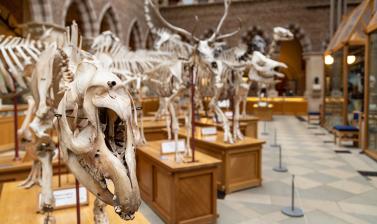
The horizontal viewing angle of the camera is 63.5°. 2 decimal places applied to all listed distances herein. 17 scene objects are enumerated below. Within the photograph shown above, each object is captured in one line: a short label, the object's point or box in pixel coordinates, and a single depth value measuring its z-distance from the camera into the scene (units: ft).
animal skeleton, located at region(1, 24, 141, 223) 4.32
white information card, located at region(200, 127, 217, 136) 19.88
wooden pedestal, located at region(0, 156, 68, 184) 12.88
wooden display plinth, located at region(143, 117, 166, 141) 23.34
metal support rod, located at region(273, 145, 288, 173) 20.80
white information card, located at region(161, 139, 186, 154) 14.76
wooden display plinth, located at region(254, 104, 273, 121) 46.70
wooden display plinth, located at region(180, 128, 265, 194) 16.66
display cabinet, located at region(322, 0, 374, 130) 27.96
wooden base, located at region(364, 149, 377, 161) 21.03
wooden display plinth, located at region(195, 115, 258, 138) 26.11
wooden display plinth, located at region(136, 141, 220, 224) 12.32
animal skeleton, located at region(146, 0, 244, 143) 14.64
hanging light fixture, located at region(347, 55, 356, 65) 29.66
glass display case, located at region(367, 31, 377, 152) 23.52
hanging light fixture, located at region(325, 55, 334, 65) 35.26
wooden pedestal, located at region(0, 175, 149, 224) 8.76
